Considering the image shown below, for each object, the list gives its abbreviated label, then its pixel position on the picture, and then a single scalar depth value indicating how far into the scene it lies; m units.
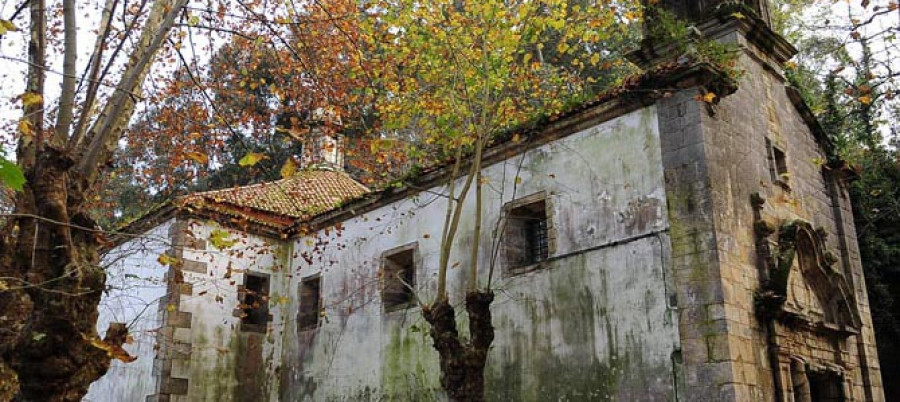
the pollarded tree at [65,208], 5.73
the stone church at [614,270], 8.70
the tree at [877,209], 14.02
